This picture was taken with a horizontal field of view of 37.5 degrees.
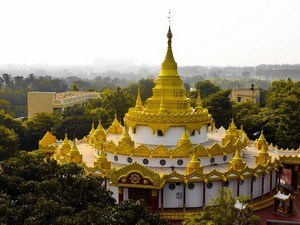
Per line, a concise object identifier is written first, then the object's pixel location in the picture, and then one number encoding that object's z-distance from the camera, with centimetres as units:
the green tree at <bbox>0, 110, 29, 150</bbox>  4528
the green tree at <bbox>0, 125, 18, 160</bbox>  3532
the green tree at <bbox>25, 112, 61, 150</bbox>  4616
